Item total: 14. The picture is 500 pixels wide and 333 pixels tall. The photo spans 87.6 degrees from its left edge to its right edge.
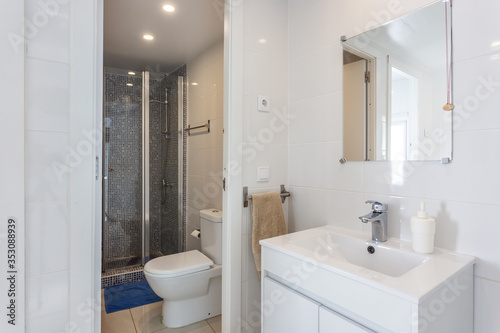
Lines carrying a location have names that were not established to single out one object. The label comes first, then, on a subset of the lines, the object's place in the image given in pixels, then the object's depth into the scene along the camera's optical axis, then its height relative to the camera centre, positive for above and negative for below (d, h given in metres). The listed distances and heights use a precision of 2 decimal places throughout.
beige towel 1.40 -0.29
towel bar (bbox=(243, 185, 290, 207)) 1.44 -0.17
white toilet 1.77 -0.79
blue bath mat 2.10 -1.13
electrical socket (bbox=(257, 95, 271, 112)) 1.49 +0.36
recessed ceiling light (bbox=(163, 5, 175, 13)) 1.82 +1.12
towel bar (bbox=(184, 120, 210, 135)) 2.42 +0.39
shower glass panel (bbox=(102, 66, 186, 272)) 2.85 +0.01
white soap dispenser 0.95 -0.24
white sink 0.71 -0.38
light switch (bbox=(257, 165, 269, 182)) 1.49 -0.04
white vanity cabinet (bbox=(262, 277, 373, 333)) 0.87 -0.56
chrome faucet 1.09 -0.22
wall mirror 1.00 +0.33
